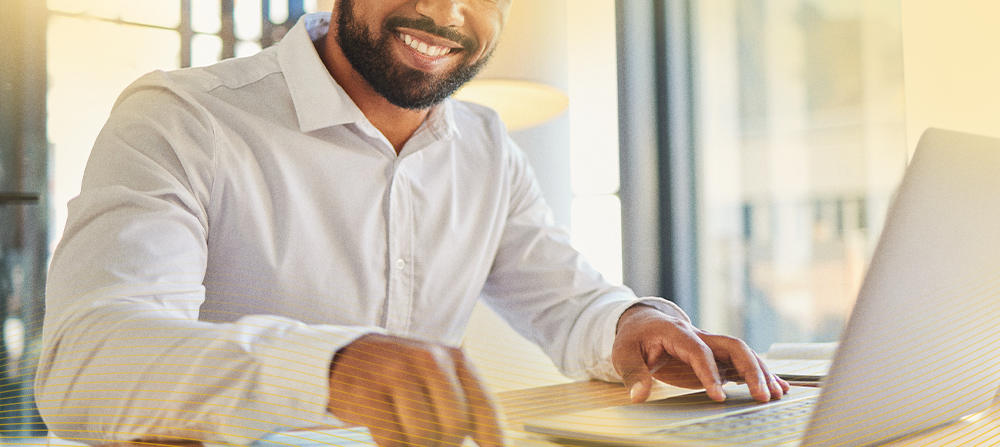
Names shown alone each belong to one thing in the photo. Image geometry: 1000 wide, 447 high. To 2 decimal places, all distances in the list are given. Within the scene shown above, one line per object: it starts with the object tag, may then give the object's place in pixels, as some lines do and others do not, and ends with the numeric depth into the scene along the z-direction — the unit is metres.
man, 0.31
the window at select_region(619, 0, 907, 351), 1.69
